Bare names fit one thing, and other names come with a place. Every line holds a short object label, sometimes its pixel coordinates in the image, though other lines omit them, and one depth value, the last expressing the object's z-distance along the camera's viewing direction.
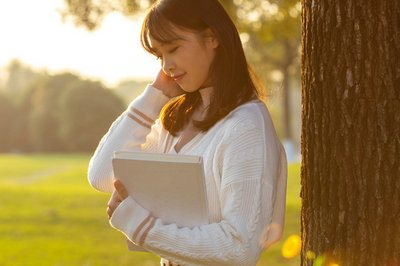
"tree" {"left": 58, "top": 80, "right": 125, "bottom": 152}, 51.09
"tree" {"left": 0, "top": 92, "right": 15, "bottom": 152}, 54.22
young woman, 2.07
